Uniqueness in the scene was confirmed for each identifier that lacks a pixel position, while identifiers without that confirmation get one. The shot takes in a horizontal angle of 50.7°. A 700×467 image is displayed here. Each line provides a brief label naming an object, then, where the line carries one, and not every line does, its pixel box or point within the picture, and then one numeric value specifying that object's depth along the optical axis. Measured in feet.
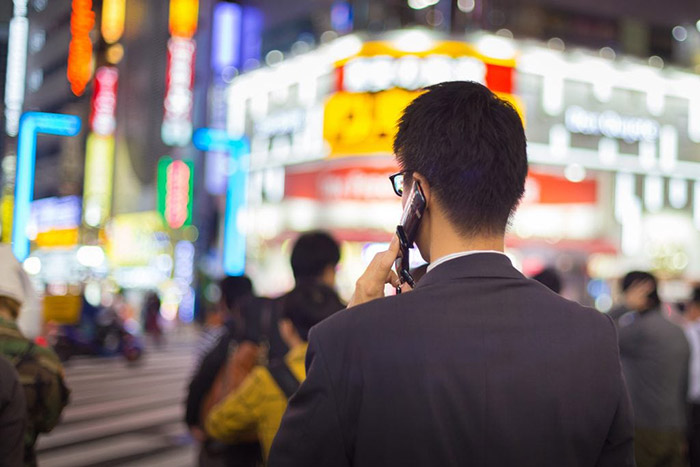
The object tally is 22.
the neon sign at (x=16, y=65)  14.85
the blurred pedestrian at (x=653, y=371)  16.07
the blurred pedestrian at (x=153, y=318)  72.69
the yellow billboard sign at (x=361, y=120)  56.70
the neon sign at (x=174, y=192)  105.29
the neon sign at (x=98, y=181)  135.13
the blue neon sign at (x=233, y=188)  73.82
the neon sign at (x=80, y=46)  66.95
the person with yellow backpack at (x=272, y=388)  9.54
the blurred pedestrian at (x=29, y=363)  10.01
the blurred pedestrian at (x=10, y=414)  8.48
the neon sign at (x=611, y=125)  65.31
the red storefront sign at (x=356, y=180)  59.62
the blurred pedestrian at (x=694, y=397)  20.48
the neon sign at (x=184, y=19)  89.04
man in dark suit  4.58
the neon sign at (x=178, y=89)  89.10
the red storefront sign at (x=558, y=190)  63.21
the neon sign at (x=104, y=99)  106.52
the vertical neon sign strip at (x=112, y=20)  110.01
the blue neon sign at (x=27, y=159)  19.82
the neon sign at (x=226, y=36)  90.33
